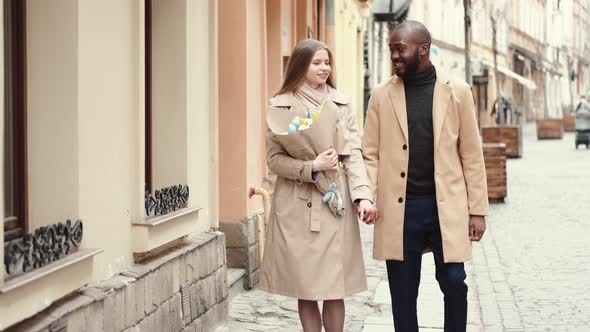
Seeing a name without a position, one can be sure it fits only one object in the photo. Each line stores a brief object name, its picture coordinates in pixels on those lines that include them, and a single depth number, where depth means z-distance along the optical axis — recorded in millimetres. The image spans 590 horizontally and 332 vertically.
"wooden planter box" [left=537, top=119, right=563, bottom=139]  43938
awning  53875
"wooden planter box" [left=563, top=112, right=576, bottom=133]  53456
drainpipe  9359
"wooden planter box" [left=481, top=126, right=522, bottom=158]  28984
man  5512
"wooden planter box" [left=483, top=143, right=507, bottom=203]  16984
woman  5660
